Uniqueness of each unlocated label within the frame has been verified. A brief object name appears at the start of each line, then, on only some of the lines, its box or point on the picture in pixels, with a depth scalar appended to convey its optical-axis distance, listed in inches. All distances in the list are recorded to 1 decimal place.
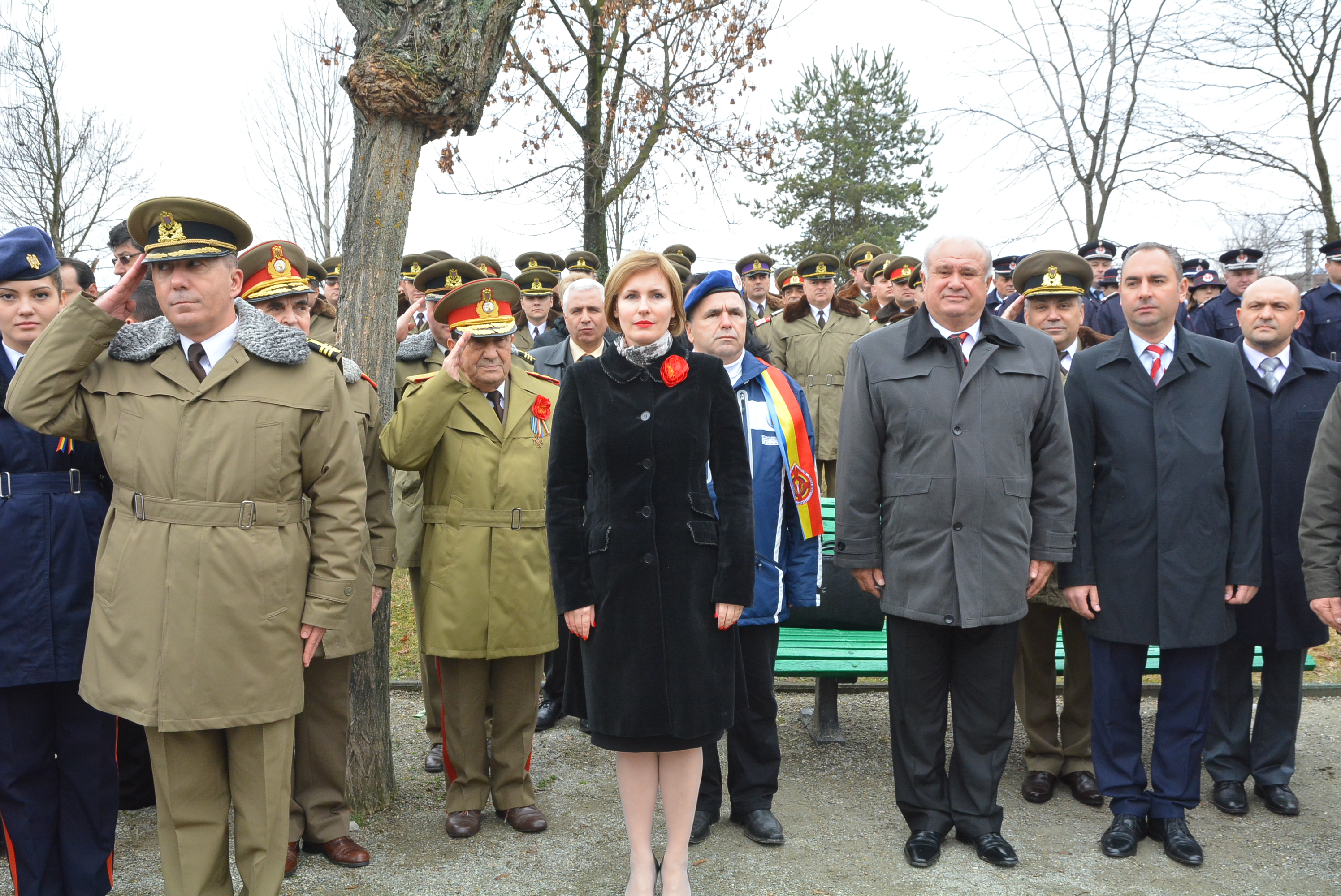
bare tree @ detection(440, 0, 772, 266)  561.6
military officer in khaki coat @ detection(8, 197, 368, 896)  127.0
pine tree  1174.3
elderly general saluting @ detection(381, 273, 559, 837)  168.9
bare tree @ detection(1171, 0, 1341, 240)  549.3
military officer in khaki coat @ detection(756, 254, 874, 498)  359.9
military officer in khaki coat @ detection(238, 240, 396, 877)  162.1
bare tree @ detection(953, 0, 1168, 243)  544.1
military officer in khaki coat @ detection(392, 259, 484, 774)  186.1
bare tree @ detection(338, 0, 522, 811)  172.4
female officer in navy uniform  139.1
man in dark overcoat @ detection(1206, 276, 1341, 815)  182.9
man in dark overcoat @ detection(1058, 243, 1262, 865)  166.7
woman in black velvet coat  140.7
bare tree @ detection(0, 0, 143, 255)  753.6
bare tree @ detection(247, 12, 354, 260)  882.1
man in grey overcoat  160.4
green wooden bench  199.8
